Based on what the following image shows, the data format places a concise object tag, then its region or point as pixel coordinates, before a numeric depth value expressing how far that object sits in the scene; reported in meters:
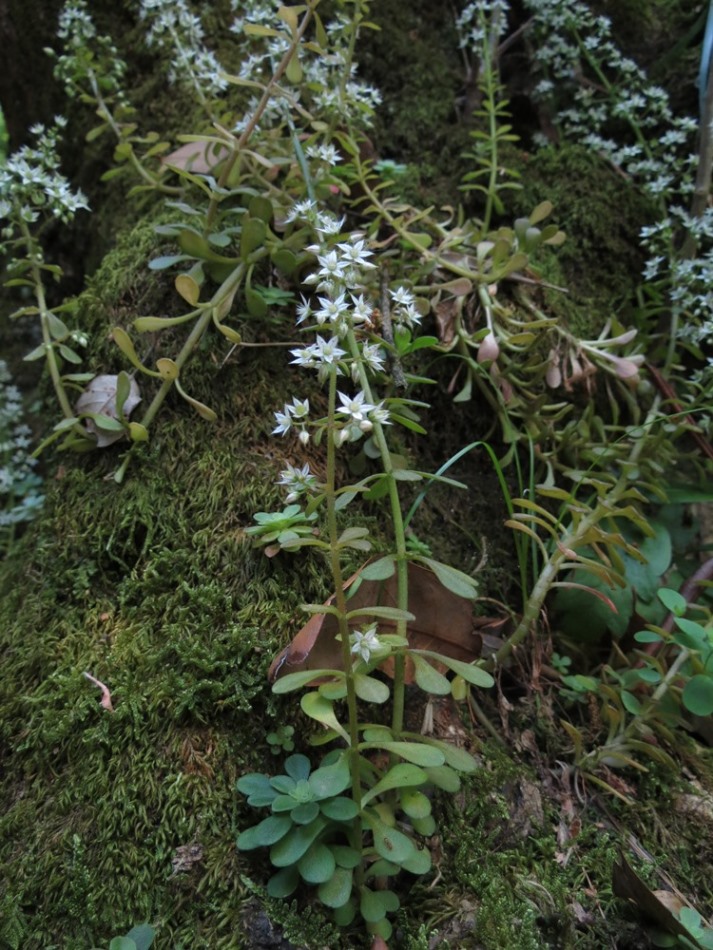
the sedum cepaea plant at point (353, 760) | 0.21
